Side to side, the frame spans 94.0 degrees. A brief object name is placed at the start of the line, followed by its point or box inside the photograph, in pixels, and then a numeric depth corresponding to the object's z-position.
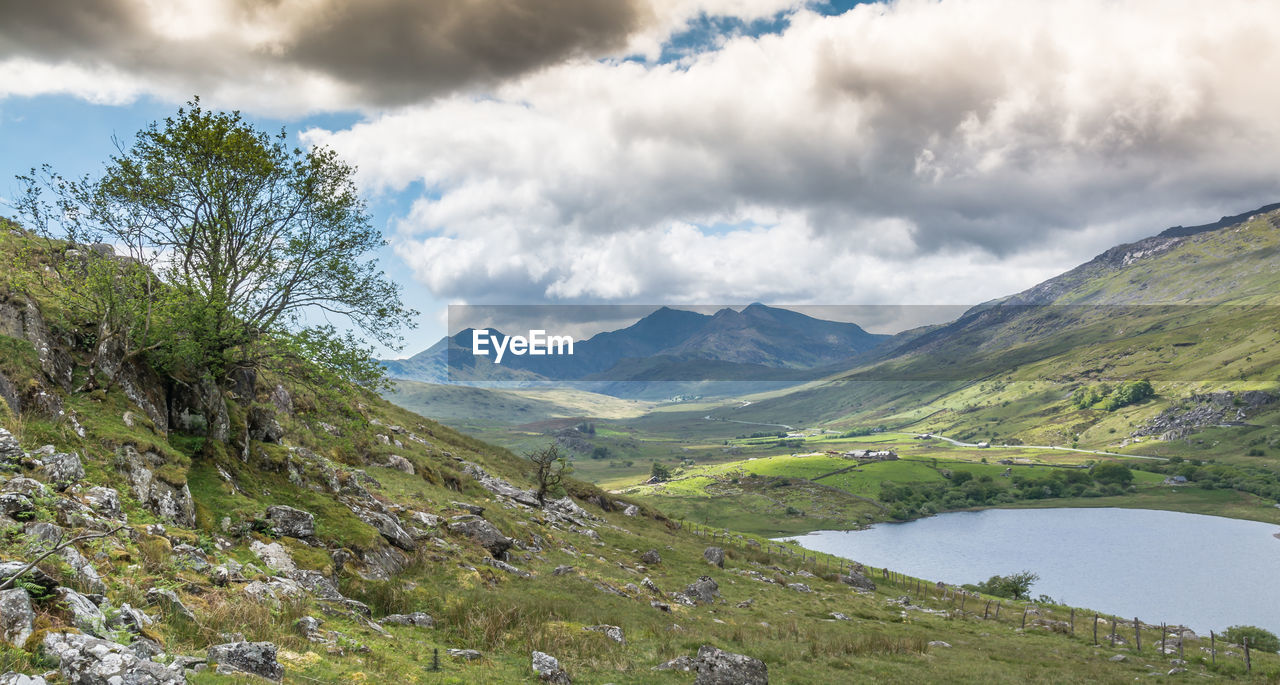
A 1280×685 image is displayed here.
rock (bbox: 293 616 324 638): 18.91
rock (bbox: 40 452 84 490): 19.55
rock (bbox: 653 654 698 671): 25.88
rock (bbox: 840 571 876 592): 84.31
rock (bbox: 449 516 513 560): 44.88
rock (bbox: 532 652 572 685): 21.44
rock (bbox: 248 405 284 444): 36.19
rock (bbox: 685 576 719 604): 52.22
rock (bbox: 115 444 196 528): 23.39
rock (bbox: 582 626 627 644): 29.48
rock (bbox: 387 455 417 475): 61.10
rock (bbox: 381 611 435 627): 25.43
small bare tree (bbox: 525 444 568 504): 80.61
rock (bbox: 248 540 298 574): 24.92
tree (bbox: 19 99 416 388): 28.91
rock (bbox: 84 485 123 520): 19.55
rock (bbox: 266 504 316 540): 28.58
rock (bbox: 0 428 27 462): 18.81
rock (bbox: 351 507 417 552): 35.31
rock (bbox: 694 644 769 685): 23.38
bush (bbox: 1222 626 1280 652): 66.62
